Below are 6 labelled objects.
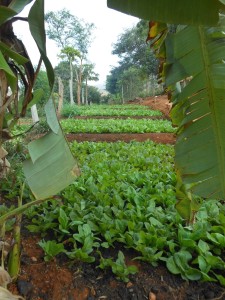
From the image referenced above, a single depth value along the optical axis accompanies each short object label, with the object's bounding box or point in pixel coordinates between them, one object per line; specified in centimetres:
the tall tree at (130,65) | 2320
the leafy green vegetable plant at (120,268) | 139
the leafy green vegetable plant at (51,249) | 148
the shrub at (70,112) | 1305
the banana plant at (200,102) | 97
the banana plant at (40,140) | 64
